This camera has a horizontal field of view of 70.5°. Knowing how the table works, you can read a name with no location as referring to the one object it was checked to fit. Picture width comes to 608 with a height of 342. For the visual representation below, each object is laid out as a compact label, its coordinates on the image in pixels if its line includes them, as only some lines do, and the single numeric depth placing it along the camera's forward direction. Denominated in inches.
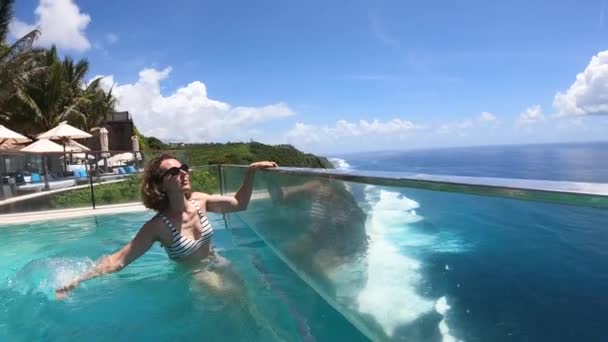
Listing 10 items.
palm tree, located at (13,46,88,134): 1063.1
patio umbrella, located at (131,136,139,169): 1113.4
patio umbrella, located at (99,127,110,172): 999.9
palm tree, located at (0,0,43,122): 796.1
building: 1707.7
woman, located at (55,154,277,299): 128.4
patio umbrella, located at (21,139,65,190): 711.1
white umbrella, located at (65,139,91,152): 877.8
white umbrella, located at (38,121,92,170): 761.0
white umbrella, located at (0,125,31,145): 659.1
